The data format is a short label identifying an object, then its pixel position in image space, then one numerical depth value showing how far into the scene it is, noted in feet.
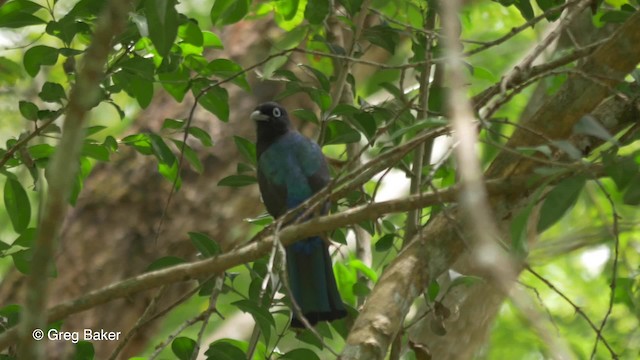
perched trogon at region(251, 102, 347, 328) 28.19
